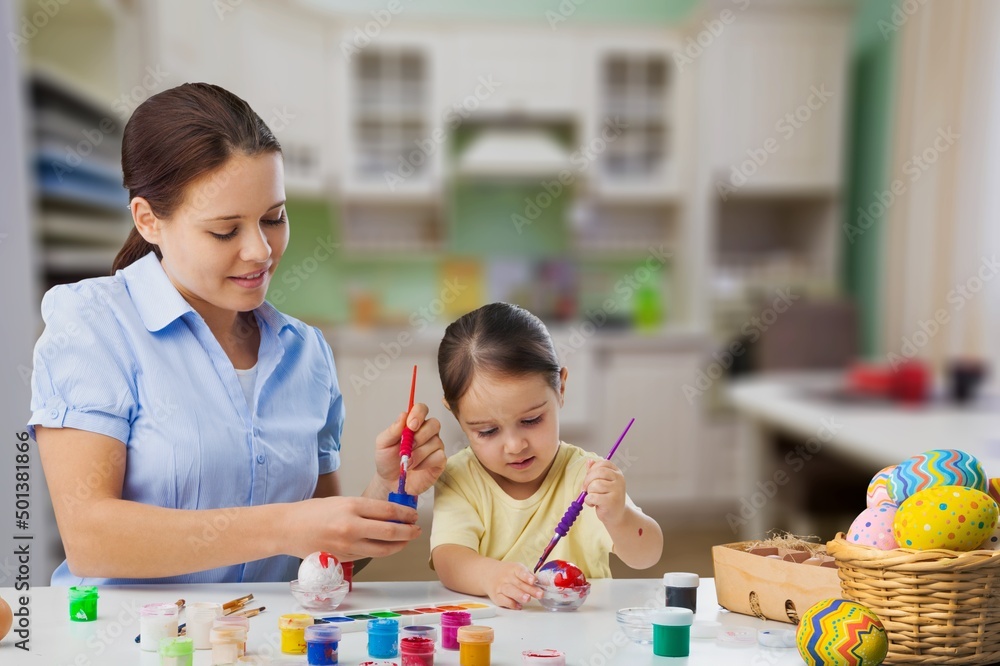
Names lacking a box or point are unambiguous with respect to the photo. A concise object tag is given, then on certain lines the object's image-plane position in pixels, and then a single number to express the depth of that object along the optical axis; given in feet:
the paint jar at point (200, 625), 3.22
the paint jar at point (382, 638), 3.11
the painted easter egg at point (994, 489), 3.39
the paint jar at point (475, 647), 3.01
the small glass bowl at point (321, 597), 3.60
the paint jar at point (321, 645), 3.01
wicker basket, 2.94
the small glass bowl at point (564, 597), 3.61
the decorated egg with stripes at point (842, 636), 2.91
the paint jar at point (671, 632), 3.17
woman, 3.69
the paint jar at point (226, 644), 3.05
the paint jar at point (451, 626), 3.23
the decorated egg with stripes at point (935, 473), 3.25
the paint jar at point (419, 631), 3.14
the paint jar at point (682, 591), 3.70
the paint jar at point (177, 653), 2.94
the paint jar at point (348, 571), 3.92
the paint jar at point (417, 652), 3.00
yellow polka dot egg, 2.97
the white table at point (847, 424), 7.50
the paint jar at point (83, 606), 3.51
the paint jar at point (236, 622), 3.14
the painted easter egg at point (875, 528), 3.15
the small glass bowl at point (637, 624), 3.32
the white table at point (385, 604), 3.14
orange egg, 3.27
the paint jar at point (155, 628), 3.18
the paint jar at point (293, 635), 3.14
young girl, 4.03
